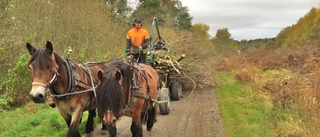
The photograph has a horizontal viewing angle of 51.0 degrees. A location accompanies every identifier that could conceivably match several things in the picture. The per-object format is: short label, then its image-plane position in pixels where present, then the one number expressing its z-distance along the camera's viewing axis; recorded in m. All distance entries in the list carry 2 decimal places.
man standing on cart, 8.52
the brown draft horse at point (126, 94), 4.45
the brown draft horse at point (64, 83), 4.58
